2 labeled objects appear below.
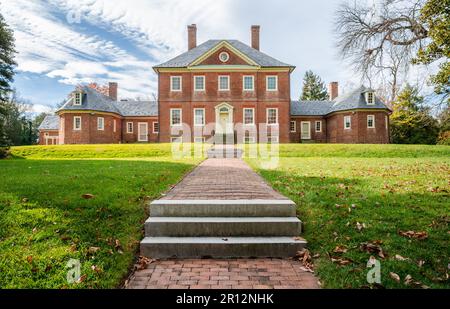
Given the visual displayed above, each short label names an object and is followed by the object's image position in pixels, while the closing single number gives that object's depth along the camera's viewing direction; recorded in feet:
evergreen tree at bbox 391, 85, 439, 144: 108.68
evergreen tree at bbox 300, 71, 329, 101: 196.95
